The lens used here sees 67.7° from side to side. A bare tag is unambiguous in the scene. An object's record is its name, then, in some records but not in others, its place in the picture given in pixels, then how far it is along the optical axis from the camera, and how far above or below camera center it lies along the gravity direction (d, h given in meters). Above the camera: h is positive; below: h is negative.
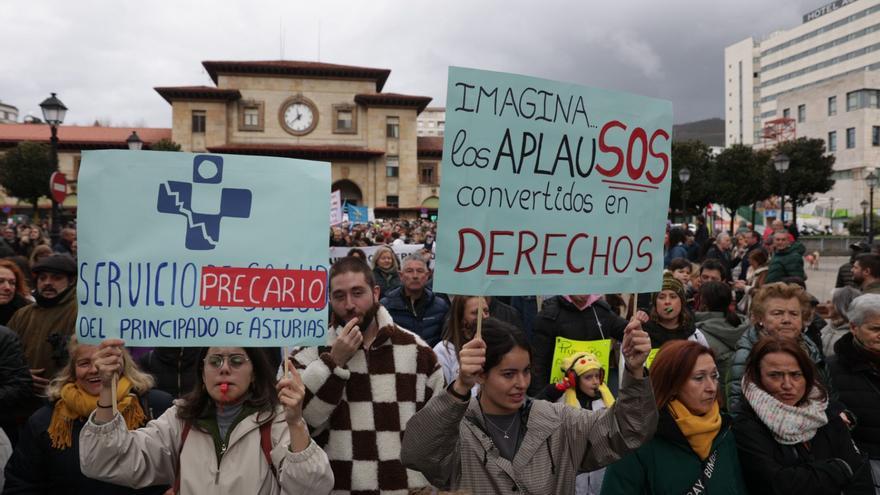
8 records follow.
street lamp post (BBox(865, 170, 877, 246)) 24.93 +2.97
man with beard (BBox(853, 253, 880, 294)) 6.01 -0.15
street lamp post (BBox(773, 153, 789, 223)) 19.16 +2.71
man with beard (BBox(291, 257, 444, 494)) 2.79 -0.60
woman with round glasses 2.43 -0.74
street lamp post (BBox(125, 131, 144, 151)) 14.31 +2.37
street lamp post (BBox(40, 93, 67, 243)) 12.88 +2.64
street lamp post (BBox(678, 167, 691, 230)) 22.40 +2.78
